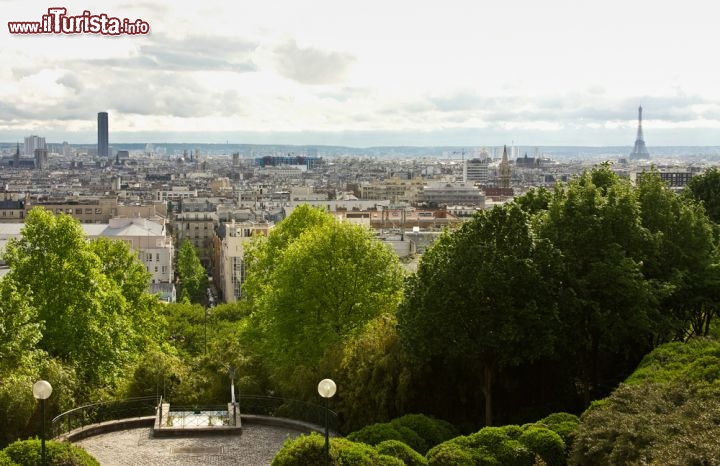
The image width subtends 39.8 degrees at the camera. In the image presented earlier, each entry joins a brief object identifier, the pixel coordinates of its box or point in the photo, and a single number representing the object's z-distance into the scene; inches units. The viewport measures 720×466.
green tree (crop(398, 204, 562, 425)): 1098.1
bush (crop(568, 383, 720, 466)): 652.7
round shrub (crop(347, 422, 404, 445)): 897.5
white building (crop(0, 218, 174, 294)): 4232.3
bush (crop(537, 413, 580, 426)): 878.3
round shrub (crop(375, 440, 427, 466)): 797.9
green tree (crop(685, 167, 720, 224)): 1878.7
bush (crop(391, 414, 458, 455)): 970.7
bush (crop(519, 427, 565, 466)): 810.2
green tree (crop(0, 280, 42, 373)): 1241.4
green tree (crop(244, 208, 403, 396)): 1473.9
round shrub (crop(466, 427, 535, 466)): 800.3
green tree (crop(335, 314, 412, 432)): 1147.9
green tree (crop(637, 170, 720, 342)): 1225.4
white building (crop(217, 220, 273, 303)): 3890.3
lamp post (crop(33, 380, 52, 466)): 753.0
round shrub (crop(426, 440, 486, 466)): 781.9
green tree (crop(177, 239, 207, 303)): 3924.5
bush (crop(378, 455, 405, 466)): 762.2
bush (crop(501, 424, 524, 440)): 831.1
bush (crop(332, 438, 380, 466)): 761.0
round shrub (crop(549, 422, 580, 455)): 825.5
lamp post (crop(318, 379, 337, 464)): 740.6
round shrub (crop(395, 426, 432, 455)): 925.0
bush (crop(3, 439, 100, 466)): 781.9
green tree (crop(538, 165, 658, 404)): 1131.3
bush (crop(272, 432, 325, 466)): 759.7
